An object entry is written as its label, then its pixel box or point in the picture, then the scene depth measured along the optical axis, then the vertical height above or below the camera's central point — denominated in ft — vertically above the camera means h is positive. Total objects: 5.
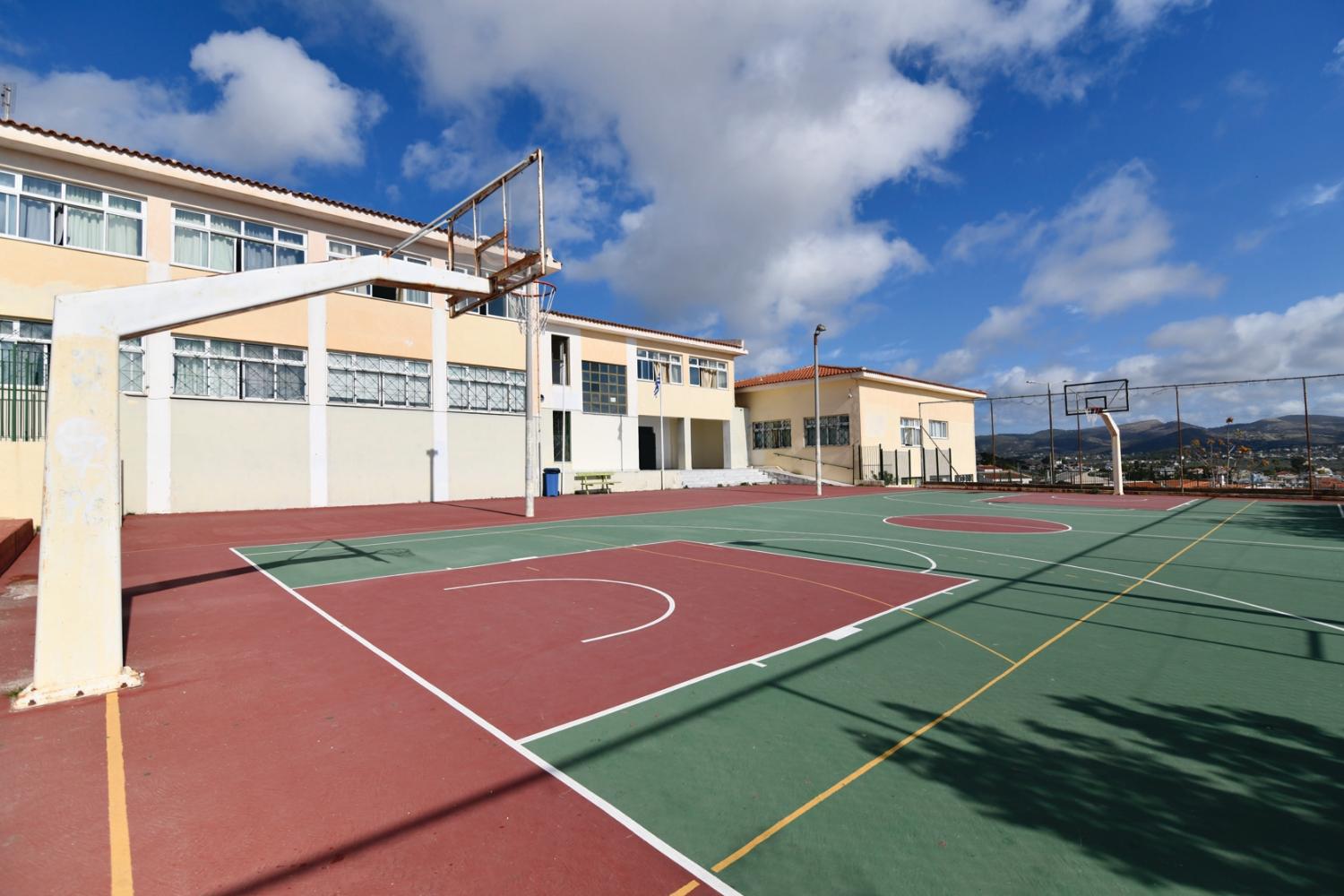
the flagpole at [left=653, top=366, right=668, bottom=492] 114.62 +6.10
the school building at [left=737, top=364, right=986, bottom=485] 120.06 +7.91
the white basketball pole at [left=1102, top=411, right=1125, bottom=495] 87.25 -0.02
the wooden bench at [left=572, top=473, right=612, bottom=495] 98.22 -2.08
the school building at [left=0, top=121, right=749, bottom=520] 54.60 +13.37
